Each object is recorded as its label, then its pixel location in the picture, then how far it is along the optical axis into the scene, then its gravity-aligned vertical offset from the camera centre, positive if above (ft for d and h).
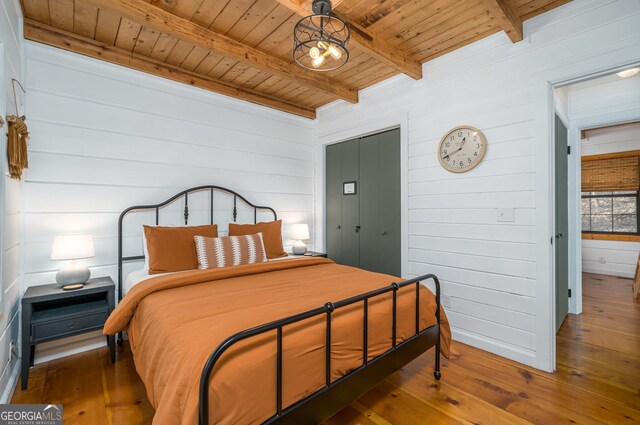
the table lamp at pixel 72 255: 7.18 -1.03
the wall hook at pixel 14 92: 6.50 +2.71
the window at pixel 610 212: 16.19 -0.30
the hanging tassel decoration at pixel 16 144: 5.89 +1.39
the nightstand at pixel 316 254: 12.07 -1.82
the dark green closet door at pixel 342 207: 12.41 +0.11
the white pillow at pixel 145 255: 8.40 -1.25
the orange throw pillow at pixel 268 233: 10.30 -0.78
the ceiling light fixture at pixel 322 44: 5.45 +3.11
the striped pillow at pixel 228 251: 8.41 -1.19
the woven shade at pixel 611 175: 15.88 +1.79
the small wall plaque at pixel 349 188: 12.47 +0.91
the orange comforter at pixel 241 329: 3.55 -1.87
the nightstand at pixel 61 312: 6.52 -2.40
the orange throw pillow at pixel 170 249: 8.13 -1.06
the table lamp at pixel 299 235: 12.03 -1.03
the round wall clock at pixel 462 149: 8.50 +1.77
